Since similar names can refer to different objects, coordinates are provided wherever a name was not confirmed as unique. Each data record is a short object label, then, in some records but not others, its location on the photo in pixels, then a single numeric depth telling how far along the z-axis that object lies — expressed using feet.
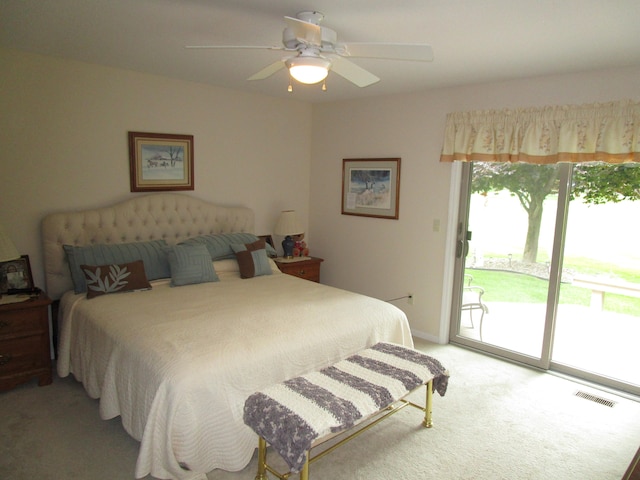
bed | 6.82
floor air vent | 10.03
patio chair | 13.20
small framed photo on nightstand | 10.04
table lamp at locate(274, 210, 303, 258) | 15.16
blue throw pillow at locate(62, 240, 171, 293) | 10.46
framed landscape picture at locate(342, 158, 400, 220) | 14.25
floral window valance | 9.62
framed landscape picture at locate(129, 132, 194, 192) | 12.25
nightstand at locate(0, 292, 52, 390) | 9.37
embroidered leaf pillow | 10.09
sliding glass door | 10.75
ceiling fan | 6.52
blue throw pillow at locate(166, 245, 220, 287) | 11.37
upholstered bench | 6.18
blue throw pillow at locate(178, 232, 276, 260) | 12.64
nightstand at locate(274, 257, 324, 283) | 14.71
